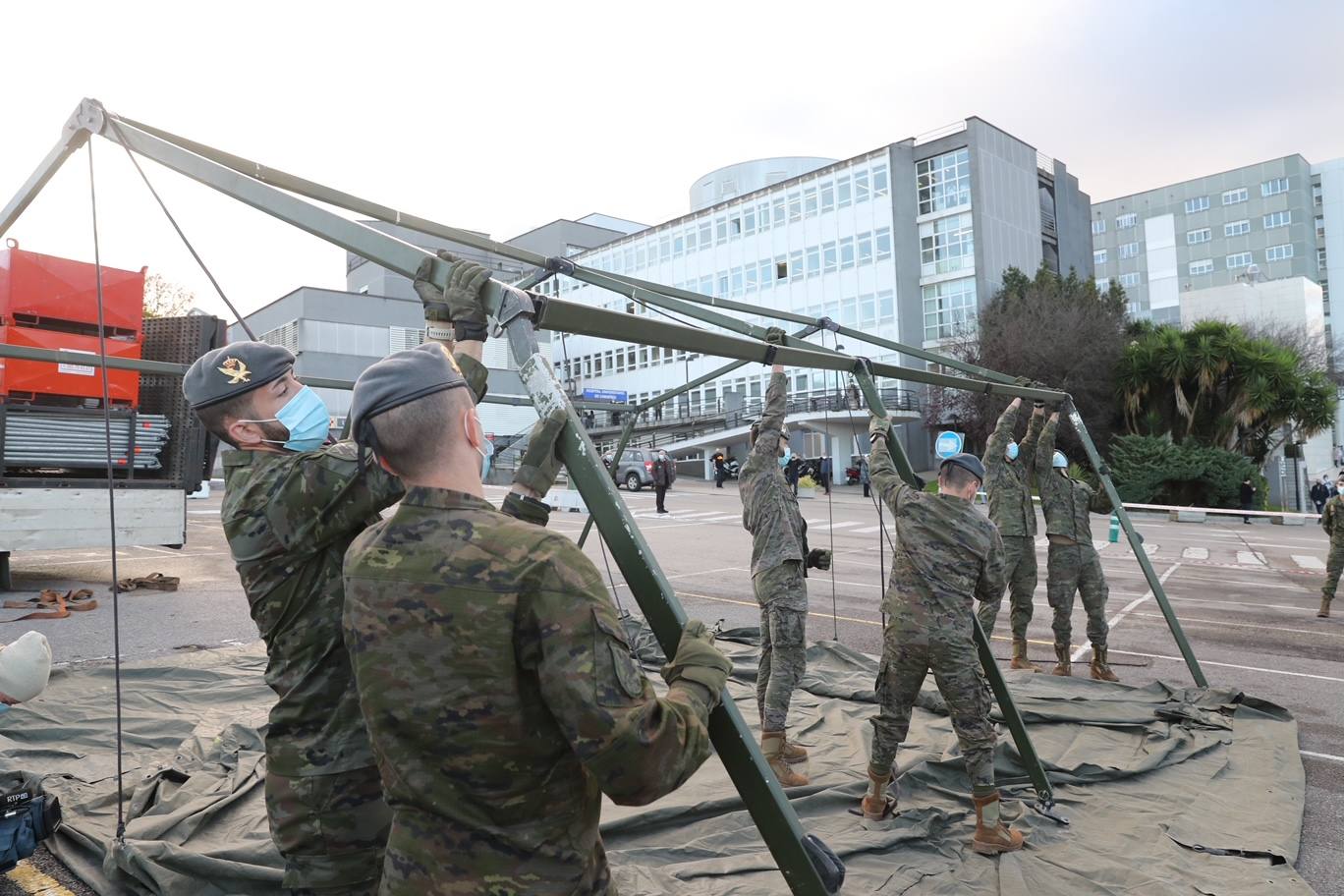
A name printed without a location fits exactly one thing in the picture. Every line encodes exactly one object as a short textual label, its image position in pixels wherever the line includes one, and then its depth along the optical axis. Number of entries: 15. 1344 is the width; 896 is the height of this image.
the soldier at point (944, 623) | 4.10
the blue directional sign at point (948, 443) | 5.54
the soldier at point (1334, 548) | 10.82
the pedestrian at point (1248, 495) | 27.59
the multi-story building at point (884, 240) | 41.22
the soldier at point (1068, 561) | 7.50
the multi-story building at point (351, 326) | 40.59
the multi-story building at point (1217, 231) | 61.12
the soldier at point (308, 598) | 2.28
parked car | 33.91
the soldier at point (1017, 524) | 7.87
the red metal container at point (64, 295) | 8.75
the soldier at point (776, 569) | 5.29
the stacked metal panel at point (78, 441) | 9.09
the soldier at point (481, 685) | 1.55
